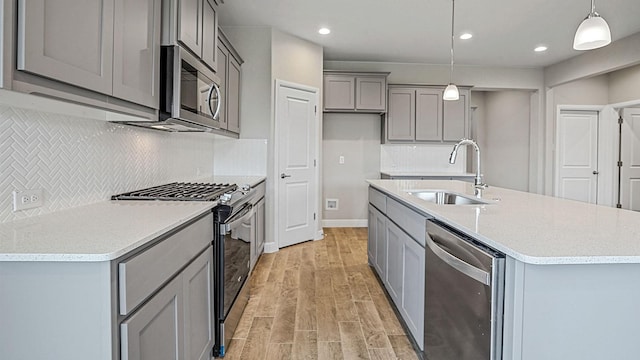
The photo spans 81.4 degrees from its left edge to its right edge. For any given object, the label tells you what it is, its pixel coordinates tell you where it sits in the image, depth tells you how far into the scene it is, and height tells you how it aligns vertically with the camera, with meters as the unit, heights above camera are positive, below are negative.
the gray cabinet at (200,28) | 2.00 +0.86
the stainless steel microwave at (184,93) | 1.92 +0.44
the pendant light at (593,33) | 2.00 +0.78
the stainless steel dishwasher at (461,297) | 1.22 -0.47
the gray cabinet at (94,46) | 1.02 +0.42
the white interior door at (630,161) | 6.14 +0.27
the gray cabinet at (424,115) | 5.60 +0.89
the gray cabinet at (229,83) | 3.30 +0.87
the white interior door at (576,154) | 6.13 +0.36
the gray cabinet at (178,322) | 1.11 -0.55
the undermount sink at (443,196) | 2.59 -0.17
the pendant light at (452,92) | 3.67 +0.81
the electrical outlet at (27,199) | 1.40 -0.12
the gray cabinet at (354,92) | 5.39 +1.18
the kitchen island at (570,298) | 1.09 -0.37
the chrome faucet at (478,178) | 2.51 -0.02
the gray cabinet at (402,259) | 2.02 -0.56
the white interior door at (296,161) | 4.47 +0.13
